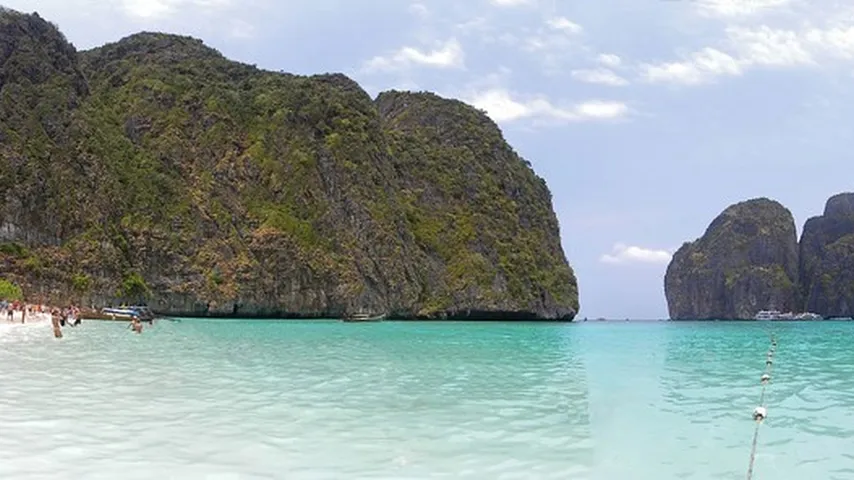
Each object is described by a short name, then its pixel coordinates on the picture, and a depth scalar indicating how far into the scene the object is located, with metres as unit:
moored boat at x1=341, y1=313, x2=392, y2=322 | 83.25
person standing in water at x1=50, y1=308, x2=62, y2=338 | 31.62
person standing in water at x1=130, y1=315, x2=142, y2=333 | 40.66
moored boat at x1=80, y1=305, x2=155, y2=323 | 57.20
